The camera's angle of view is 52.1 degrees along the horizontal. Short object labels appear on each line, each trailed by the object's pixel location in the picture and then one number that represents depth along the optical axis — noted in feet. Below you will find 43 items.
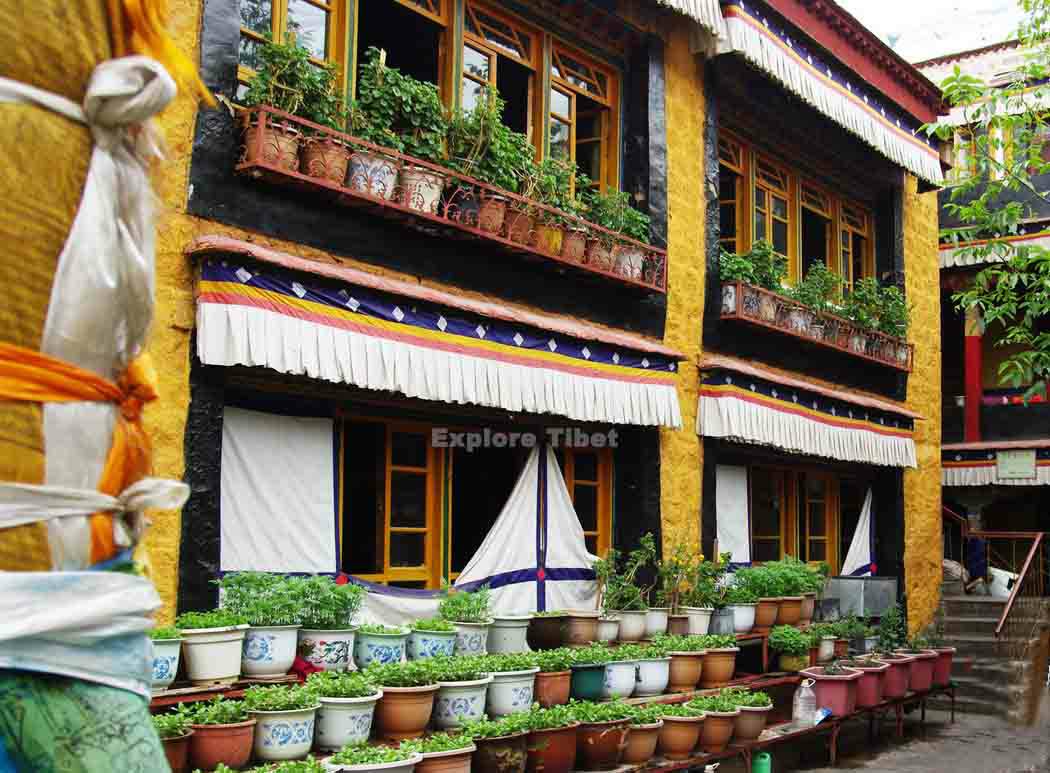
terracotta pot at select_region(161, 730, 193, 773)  17.21
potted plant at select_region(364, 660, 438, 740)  21.16
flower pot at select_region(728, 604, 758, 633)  35.27
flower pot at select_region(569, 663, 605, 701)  26.71
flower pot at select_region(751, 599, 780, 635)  36.47
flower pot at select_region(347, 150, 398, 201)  24.99
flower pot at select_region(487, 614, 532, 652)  27.07
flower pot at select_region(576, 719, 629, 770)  24.16
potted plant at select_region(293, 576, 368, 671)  21.89
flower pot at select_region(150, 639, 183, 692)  18.72
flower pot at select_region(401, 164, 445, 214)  26.30
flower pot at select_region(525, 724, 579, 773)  22.82
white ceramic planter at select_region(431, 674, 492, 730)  22.29
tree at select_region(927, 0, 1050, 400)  33.30
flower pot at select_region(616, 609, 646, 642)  31.55
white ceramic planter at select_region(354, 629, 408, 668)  22.95
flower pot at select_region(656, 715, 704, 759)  26.91
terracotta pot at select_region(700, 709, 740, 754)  27.78
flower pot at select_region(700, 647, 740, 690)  31.48
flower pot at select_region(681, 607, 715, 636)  33.94
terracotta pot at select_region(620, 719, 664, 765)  25.39
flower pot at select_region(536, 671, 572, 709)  25.29
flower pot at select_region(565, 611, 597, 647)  28.78
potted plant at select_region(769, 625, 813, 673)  36.37
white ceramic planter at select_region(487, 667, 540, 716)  23.82
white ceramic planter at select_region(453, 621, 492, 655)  25.55
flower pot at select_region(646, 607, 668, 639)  32.71
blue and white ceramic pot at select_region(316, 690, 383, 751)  19.95
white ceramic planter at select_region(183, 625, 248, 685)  19.76
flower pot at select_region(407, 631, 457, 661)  23.99
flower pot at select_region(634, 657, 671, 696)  29.30
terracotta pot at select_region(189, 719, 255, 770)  17.89
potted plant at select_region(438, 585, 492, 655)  25.61
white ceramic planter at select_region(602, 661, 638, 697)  27.78
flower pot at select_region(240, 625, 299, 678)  20.79
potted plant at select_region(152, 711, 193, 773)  17.24
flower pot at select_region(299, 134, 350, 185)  24.04
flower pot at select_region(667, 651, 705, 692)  30.42
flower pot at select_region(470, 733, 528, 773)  21.54
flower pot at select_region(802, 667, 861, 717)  35.01
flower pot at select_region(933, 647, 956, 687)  43.09
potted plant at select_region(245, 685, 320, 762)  18.93
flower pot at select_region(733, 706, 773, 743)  28.86
